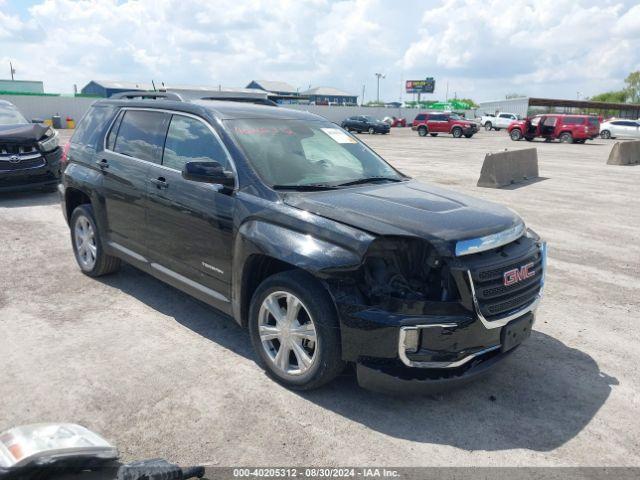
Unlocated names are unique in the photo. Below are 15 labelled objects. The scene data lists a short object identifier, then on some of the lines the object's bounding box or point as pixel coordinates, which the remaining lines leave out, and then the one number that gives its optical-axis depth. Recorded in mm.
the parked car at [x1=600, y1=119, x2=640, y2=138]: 38438
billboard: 111925
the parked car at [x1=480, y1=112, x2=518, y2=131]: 53281
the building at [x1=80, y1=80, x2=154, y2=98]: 71375
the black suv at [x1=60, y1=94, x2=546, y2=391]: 3262
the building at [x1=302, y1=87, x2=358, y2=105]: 106625
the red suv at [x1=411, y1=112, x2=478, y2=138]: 39062
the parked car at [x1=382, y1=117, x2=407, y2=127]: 59469
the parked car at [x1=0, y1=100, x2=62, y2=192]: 9812
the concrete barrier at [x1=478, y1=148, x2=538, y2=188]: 13195
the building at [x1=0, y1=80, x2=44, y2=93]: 57688
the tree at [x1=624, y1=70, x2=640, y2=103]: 113188
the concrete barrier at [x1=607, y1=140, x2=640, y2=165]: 19922
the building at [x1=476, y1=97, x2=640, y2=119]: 73562
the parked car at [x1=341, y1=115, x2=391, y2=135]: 41781
